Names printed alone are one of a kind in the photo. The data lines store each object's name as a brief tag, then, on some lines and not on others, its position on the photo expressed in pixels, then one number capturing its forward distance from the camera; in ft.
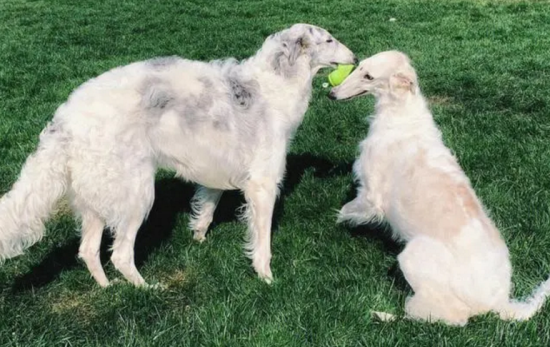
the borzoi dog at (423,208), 11.89
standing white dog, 13.16
